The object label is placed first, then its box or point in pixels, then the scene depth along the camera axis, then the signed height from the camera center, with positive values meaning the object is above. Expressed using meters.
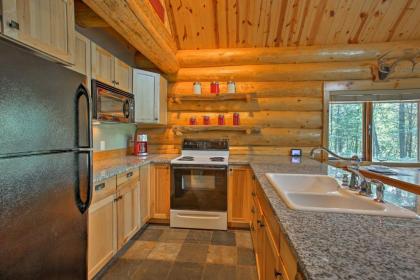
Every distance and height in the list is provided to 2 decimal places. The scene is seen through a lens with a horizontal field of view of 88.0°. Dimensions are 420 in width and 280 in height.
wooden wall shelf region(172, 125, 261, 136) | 3.32 +0.12
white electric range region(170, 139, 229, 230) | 2.77 -0.74
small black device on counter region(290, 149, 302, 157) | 3.34 -0.27
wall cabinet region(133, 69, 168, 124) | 3.03 +0.58
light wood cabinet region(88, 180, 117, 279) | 1.74 -0.78
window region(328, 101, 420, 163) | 3.50 +0.09
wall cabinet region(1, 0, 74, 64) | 1.16 +0.68
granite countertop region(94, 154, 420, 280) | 0.57 -0.35
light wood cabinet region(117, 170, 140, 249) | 2.16 -0.75
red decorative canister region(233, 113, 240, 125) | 3.42 +0.27
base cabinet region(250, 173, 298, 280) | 0.88 -0.59
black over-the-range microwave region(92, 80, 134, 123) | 2.08 +0.36
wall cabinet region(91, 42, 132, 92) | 2.15 +0.75
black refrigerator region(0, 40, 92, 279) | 0.93 -0.16
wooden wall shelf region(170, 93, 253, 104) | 3.28 +0.60
